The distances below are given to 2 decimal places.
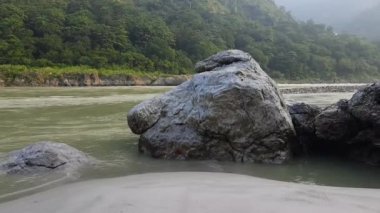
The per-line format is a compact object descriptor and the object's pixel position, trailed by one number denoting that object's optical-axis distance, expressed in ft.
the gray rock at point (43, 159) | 17.89
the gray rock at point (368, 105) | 19.10
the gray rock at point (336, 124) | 21.13
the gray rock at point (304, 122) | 23.59
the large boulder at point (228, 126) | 21.01
